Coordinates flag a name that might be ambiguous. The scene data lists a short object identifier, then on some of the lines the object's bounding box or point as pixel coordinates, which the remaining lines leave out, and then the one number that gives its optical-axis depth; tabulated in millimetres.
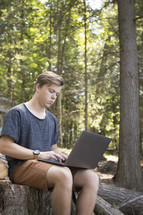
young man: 2326
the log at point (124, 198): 4785
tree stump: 2477
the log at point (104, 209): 3642
